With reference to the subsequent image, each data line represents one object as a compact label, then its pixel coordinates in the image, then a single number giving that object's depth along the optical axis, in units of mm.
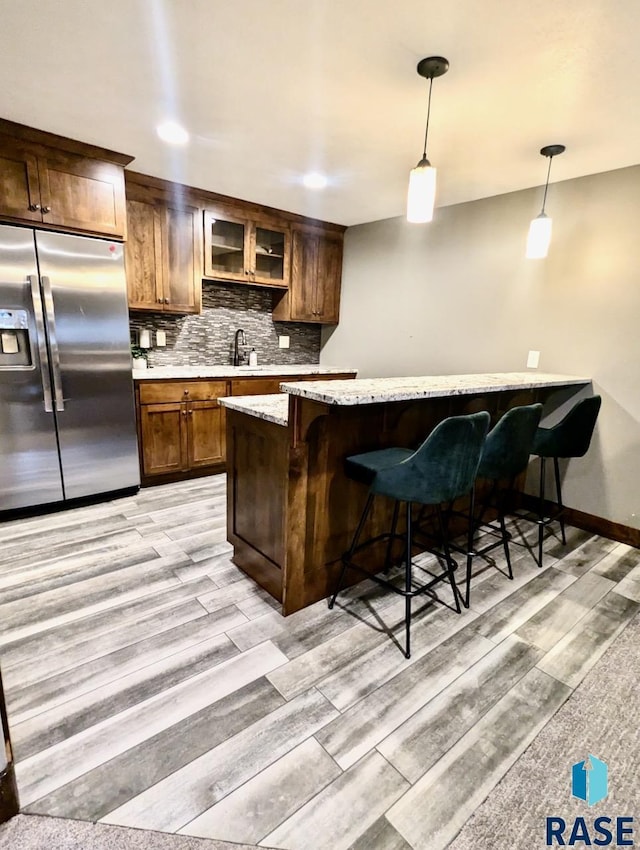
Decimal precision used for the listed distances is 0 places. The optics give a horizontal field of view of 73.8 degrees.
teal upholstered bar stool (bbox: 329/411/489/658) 1682
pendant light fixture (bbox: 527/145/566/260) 2484
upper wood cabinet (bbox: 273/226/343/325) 4348
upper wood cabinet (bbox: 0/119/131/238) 2508
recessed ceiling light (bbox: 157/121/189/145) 2406
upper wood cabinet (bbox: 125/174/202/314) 3299
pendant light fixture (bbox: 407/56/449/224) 1775
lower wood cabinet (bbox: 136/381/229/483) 3383
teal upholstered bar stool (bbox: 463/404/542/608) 2113
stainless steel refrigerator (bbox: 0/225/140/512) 2654
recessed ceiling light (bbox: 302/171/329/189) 3117
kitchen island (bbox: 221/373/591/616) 1818
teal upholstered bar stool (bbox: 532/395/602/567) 2568
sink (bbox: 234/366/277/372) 3997
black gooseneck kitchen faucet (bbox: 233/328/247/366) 4309
